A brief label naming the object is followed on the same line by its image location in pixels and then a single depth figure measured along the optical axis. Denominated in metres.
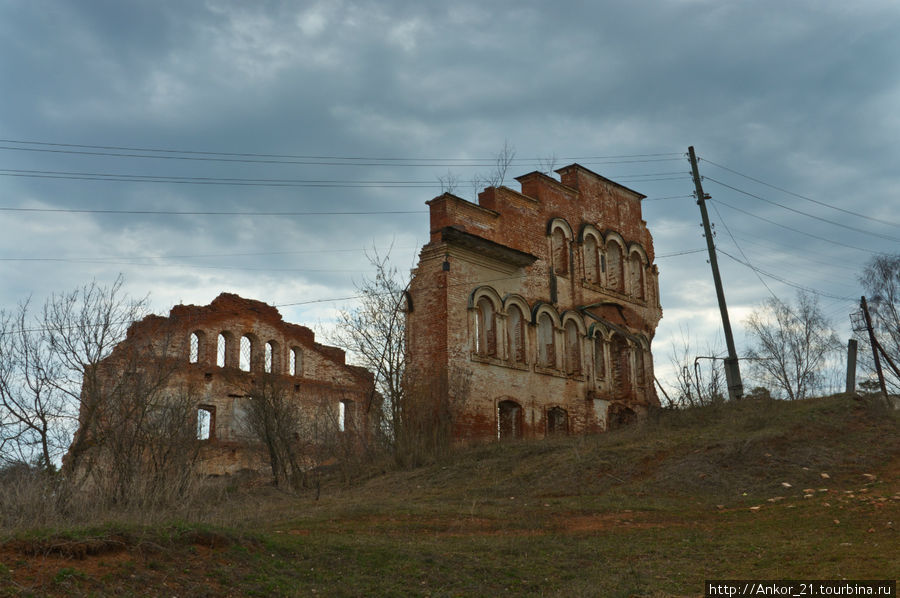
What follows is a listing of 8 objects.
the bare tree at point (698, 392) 25.45
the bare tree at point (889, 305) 34.69
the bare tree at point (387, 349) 23.33
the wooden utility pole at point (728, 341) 25.28
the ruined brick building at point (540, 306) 23.19
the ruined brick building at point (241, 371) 30.19
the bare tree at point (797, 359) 39.82
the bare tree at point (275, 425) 20.70
